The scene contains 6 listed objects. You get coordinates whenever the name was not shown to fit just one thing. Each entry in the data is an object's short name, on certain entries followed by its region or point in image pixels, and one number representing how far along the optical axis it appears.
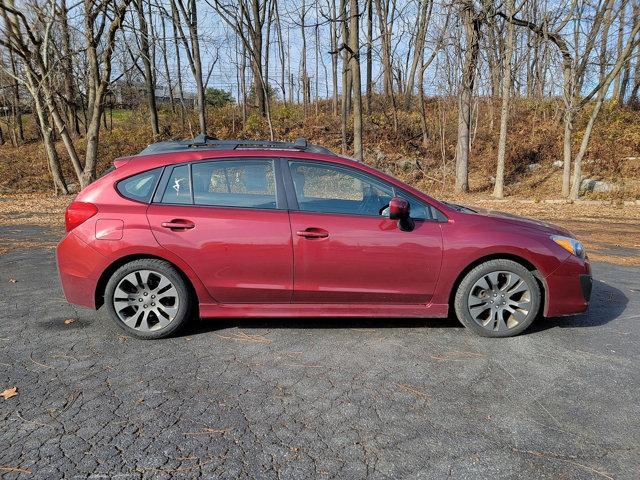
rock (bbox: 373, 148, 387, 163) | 22.56
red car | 3.90
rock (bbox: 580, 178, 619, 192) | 16.56
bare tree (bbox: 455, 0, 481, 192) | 15.98
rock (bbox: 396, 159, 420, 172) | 21.92
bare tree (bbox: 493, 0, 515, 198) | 15.88
